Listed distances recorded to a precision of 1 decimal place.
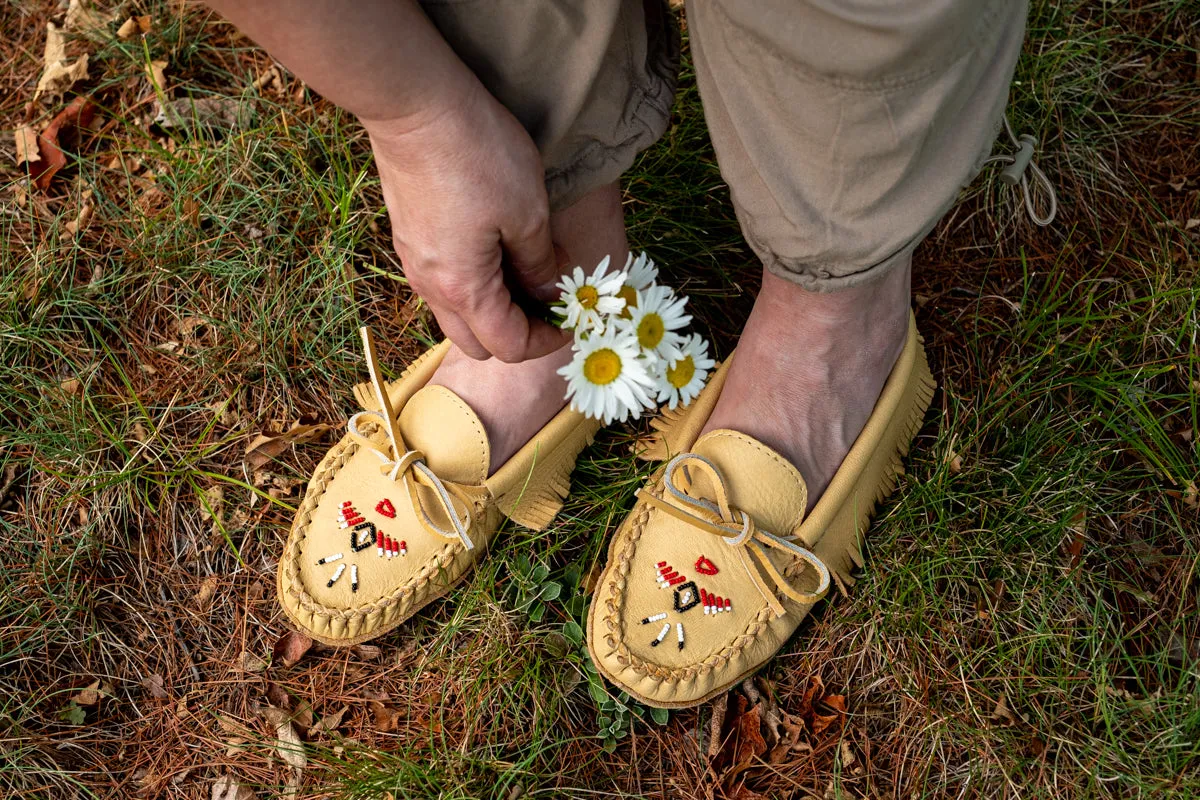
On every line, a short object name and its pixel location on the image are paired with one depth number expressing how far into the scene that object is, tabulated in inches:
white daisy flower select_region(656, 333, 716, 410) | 30.1
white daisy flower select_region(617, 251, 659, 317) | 28.8
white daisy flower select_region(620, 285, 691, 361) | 28.8
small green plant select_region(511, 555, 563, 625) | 32.3
